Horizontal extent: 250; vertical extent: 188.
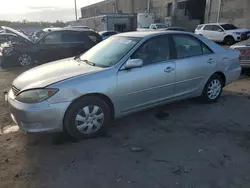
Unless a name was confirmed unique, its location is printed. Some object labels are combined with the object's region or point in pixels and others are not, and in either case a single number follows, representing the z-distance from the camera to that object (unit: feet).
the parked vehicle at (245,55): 19.41
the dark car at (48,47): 26.95
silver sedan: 8.80
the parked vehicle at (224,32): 46.45
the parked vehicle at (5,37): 38.55
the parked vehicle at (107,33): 47.95
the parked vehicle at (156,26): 67.22
